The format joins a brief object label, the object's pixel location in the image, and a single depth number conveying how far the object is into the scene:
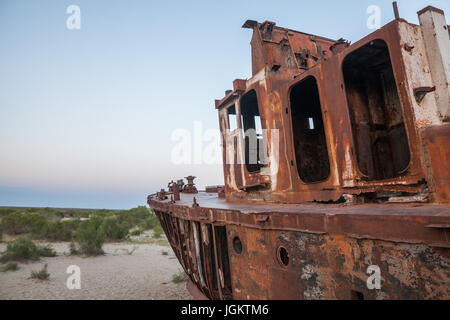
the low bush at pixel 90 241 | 17.67
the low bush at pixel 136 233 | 27.22
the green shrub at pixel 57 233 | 22.67
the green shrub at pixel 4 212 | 36.99
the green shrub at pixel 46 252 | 16.12
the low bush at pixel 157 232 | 25.80
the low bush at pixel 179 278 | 11.23
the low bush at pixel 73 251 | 17.47
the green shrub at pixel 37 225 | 22.59
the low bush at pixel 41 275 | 11.73
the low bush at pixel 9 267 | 12.97
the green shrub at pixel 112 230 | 23.12
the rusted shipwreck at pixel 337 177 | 1.86
